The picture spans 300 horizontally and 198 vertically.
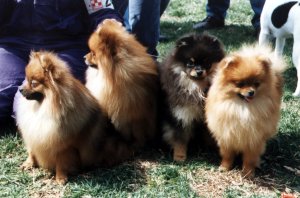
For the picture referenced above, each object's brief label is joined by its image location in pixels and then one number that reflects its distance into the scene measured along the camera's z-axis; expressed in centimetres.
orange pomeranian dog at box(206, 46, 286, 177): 271
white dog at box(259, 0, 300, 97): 446
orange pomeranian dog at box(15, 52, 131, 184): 271
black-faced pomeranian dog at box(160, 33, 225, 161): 296
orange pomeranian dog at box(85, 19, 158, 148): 291
